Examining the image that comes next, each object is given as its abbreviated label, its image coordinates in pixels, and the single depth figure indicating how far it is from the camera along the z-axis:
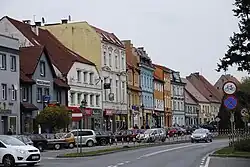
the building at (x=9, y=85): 58.03
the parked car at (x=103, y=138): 60.66
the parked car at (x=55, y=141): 53.12
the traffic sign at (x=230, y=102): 29.59
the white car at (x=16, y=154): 28.22
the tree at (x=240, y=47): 36.22
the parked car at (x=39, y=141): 49.24
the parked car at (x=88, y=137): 57.22
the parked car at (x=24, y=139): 38.67
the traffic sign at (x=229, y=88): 28.48
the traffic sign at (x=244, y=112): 50.06
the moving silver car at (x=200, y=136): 66.38
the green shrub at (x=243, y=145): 34.76
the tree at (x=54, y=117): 58.16
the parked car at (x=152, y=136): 66.44
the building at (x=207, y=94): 142.12
